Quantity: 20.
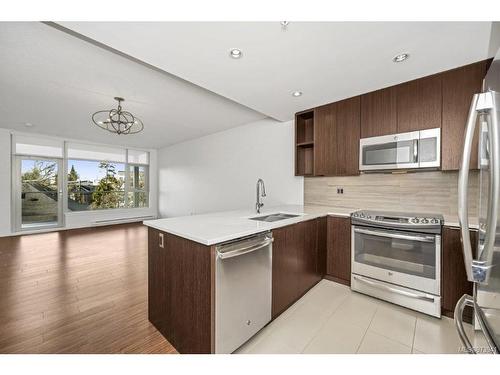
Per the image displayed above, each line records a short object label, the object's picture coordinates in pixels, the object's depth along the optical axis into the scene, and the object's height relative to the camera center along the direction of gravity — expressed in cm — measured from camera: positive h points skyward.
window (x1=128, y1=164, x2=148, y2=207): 699 -5
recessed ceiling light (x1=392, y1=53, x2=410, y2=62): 174 +111
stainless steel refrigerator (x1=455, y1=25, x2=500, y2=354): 78 -15
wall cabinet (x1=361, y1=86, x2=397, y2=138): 233 +85
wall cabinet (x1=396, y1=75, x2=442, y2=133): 207 +85
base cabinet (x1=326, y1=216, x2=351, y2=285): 239 -78
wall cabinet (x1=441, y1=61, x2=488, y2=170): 188 +77
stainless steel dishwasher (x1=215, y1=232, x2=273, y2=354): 129 -73
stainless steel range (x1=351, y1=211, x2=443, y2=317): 182 -72
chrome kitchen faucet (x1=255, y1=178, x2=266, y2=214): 247 -26
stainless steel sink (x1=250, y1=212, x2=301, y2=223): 224 -37
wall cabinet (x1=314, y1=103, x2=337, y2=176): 278 +62
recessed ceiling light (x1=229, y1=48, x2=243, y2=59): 169 +111
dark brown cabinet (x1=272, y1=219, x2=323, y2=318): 181 -78
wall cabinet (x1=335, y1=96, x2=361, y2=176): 259 +63
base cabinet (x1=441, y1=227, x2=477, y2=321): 175 -76
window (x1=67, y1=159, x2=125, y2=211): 585 -1
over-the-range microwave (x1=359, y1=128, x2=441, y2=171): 208 +37
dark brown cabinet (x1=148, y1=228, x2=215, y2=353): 126 -75
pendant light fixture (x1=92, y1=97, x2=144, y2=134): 301 +124
